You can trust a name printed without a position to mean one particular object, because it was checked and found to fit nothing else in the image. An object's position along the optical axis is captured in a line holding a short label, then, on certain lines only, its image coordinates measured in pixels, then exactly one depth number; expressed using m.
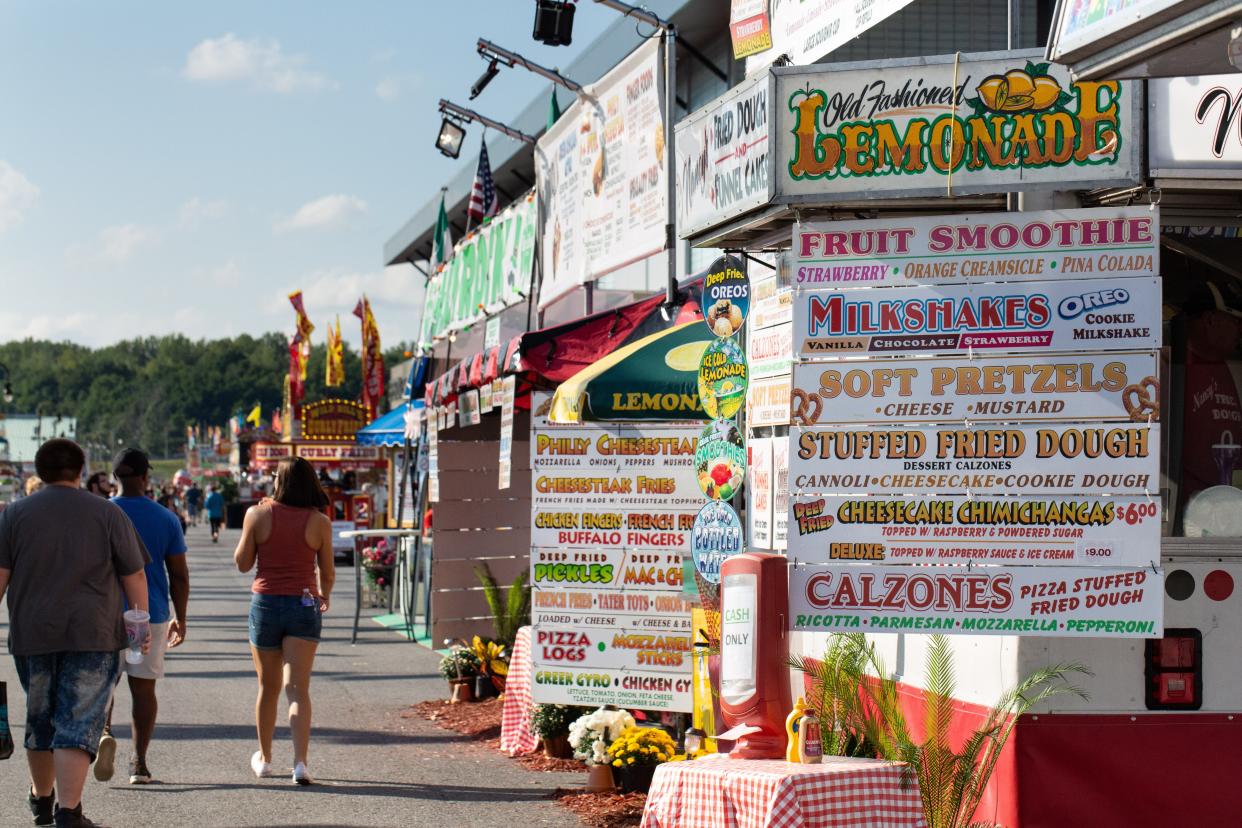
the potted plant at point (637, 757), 9.14
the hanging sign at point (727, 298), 8.70
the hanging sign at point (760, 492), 9.31
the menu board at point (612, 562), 9.88
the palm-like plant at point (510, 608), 13.82
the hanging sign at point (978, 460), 6.20
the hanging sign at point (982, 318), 6.21
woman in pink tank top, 9.63
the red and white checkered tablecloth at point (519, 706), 10.76
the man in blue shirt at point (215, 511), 53.72
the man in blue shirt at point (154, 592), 9.49
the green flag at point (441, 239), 24.73
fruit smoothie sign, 6.22
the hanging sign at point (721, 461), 8.82
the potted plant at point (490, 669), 13.33
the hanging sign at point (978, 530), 6.21
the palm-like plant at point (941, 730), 6.30
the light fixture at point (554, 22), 13.04
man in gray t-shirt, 7.61
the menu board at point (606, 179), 12.51
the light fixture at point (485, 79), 15.99
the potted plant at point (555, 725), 10.40
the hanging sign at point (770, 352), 8.81
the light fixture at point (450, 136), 19.27
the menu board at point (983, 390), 6.20
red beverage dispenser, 6.78
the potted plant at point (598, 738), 9.22
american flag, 21.06
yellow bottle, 6.27
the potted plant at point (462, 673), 13.38
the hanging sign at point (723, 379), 8.55
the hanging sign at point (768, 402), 8.89
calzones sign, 6.18
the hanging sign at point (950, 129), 6.26
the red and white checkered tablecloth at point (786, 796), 5.89
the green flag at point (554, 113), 17.45
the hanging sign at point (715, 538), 8.66
